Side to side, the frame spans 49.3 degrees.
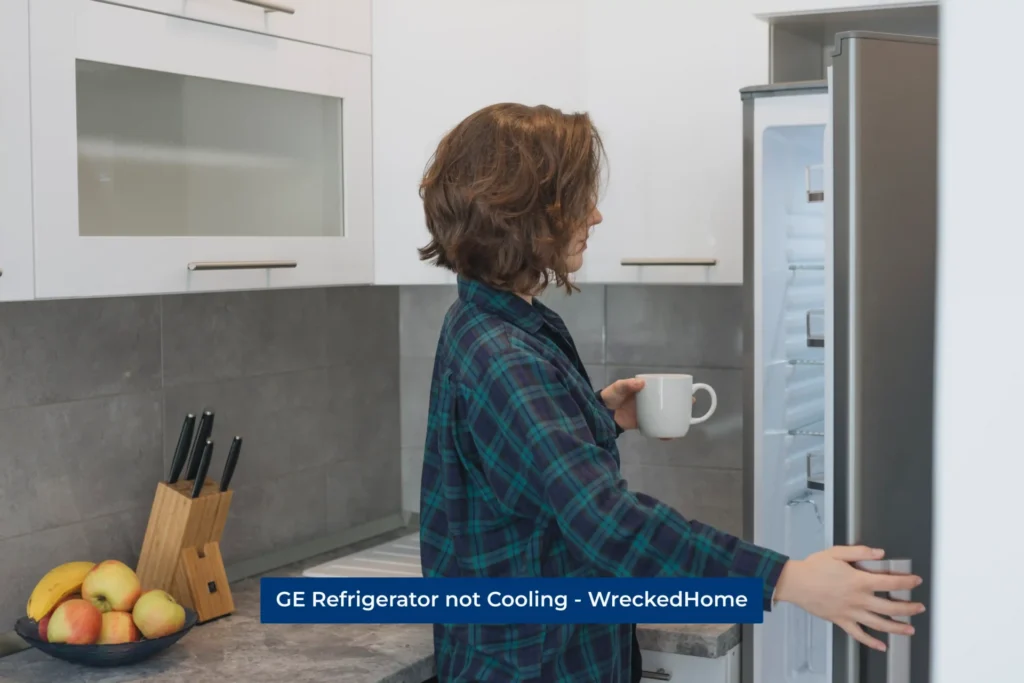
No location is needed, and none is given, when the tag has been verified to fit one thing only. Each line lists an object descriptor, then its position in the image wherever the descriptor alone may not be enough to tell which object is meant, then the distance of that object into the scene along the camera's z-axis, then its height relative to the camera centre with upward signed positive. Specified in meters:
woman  1.18 -0.15
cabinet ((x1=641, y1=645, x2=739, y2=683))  1.72 -0.58
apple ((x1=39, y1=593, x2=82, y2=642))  1.55 -0.46
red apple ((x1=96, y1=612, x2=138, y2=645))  1.54 -0.46
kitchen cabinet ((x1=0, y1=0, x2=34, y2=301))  1.32 +0.17
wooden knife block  1.79 -0.41
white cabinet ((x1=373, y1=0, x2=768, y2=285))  1.81 +0.33
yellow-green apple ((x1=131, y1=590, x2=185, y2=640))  1.56 -0.45
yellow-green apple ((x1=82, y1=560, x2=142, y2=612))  1.58 -0.41
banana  1.59 -0.42
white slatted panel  2.08 -0.52
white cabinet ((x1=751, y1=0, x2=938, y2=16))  1.65 +0.44
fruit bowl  1.52 -0.48
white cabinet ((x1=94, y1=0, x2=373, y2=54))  1.54 +0.42
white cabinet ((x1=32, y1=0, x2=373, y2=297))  1.39 +0.20
